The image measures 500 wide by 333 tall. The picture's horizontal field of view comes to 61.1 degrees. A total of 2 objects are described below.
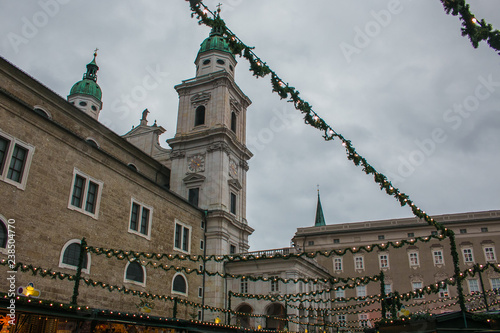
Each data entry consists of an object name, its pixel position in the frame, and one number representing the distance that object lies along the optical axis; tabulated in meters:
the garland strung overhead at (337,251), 17.77
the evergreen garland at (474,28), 7.93
